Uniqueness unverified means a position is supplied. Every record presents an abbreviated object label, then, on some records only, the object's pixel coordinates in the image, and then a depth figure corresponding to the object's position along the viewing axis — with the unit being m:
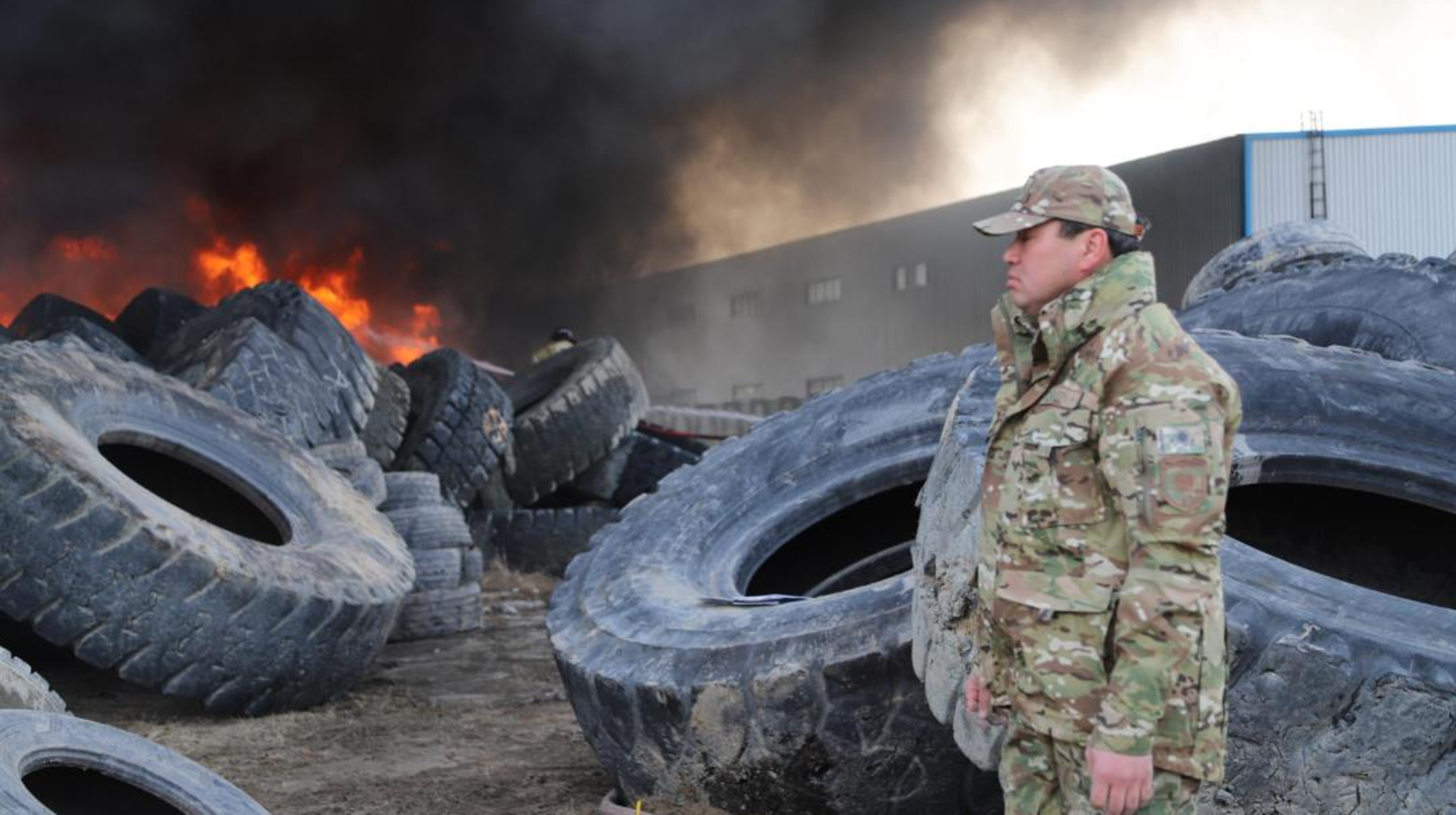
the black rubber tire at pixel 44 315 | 9.45
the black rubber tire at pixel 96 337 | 7.77
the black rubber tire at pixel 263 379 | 6.85
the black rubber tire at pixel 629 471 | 10.20
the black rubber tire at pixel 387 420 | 8.48
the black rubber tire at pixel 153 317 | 9.43
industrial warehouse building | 19.33
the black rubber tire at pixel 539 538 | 9.42
